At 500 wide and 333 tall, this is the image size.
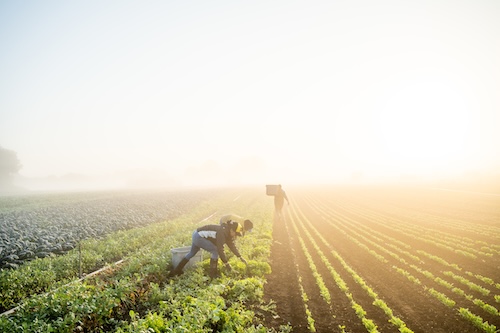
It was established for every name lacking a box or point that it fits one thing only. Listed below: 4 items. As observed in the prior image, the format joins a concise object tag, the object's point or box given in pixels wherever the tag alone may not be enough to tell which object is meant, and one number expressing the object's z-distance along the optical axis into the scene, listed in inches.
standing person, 925.2
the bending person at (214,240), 370.6
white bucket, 405.1
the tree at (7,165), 4013.3
